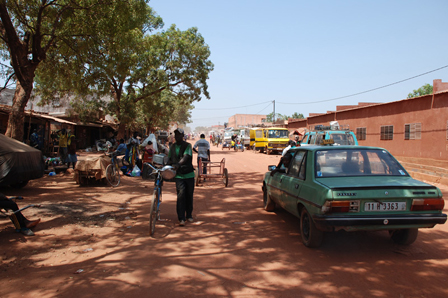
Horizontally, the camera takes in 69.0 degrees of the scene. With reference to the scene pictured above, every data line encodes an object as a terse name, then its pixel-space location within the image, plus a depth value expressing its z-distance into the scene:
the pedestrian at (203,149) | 11.02
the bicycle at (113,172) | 10.22
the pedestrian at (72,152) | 13.05
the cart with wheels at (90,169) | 10.08
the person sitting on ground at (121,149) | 11.24
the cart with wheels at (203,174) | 10.79
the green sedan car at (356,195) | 4.16
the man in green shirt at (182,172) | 6.09
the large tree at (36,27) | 10.81
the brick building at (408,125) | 16.81
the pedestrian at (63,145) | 15.89
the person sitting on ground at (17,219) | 5.16
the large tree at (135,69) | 12.83
